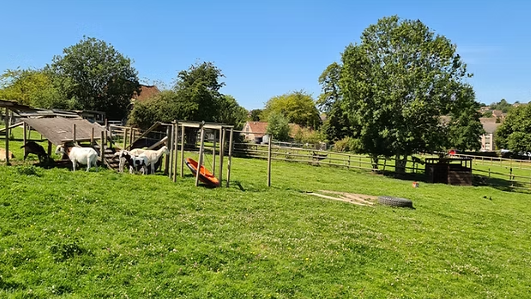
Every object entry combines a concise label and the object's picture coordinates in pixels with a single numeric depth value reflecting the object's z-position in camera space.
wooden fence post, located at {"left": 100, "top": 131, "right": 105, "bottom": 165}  15.50
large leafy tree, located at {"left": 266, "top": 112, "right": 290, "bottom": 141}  64.06
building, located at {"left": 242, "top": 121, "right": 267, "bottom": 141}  84.26
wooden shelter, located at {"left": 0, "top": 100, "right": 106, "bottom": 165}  14.96
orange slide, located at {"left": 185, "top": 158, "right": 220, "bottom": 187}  14.20
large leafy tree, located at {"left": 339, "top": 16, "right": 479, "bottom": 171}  29.23
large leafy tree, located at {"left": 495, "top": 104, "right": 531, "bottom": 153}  64.81
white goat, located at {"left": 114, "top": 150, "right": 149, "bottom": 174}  15.27
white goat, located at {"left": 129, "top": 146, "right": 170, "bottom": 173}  15.59
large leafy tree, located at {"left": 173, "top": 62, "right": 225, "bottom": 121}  38.59
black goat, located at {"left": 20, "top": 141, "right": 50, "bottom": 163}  15.27
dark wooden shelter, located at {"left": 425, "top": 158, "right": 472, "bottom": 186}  28.53
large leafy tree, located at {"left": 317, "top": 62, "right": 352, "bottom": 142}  61.06
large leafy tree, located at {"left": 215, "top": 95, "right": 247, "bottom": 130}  43.53
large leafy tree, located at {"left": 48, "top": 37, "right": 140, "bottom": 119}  50.38
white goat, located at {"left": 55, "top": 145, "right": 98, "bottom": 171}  13.81
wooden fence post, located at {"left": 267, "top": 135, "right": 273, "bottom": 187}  16.40
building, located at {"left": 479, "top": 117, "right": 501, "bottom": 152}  103.54
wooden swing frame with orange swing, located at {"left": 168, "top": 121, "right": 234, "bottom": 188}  13.89
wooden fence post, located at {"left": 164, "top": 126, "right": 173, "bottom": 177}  15.95
